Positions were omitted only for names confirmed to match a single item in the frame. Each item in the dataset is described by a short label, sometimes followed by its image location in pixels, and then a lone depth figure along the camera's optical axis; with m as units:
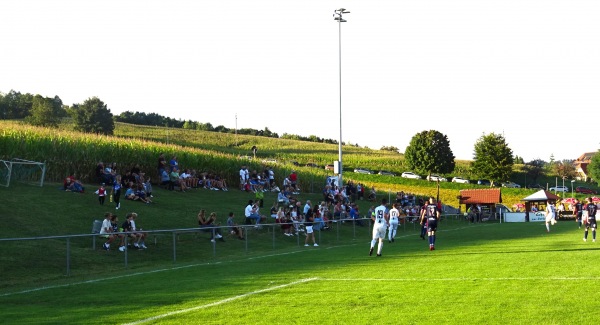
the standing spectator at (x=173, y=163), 38.09
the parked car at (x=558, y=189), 110.25
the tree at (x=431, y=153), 106.00
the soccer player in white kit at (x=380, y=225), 23.50
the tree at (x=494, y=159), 105.81
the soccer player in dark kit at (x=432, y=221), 25.78
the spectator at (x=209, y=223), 27.62
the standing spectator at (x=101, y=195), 29.65
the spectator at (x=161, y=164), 37.19
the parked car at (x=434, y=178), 103.00
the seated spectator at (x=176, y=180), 37.91
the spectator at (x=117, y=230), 23.02
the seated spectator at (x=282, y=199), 40.09
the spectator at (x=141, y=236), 23.97
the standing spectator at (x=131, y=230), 23.82
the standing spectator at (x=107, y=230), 22.81
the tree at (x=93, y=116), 100.00
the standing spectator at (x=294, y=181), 49.16
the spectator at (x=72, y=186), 31.16
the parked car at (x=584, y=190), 113.17
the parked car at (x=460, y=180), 105.86
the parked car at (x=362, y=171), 102.50
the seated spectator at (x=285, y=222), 31.91
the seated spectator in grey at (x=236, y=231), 28.71
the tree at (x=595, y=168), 130.50
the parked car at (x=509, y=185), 111.44
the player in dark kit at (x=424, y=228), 32.34
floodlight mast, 55.06
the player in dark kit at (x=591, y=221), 29.12
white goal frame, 29.60
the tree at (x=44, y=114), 89.41
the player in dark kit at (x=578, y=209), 46.76
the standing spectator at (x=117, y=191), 29.08
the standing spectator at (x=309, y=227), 30.64
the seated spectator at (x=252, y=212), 31.67
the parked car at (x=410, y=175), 104.81
